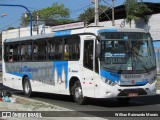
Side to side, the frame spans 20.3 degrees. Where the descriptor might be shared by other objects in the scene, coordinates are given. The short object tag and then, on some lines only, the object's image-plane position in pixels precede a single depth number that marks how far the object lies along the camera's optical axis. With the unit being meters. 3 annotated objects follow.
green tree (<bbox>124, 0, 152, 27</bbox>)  45.66
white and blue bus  15.47
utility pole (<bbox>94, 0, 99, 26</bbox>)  33.53
